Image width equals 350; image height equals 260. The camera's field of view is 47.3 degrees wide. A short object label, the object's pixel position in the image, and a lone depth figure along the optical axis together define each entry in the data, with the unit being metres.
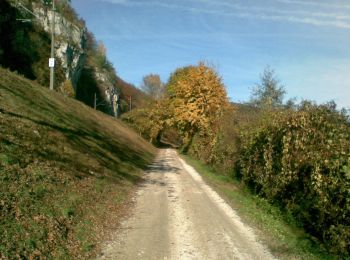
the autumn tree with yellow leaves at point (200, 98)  38.84
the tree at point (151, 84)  114.44
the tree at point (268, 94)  24.92
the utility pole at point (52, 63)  27.86
